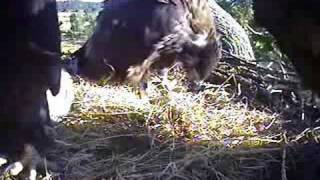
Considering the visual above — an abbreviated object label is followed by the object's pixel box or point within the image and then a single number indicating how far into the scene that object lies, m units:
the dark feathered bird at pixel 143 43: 2.80
